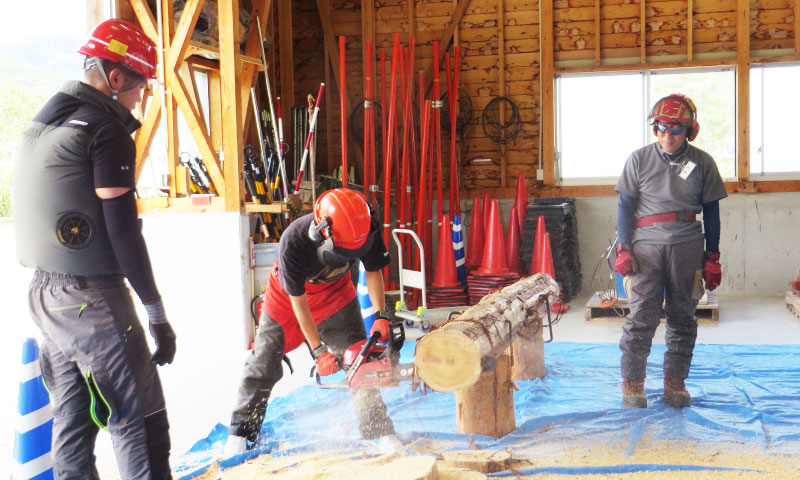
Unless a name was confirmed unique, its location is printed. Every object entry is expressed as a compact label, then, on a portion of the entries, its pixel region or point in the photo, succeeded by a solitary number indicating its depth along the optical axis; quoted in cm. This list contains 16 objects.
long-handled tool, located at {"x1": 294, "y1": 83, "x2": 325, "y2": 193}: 742
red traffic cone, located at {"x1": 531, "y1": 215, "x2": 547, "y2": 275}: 870
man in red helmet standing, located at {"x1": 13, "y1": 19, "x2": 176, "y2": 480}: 260
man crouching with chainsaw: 366
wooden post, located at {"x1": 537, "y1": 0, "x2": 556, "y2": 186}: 970
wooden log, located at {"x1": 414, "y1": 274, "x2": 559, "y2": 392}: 364
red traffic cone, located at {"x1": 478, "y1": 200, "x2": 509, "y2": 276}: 870
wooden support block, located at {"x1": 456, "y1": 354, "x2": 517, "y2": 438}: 416
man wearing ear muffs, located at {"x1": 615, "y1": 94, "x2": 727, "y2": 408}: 469
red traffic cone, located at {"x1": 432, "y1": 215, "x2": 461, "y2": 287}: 884
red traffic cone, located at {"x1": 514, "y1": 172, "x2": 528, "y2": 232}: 948
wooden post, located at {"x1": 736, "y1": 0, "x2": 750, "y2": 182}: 923
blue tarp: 417
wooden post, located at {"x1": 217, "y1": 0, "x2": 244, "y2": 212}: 667
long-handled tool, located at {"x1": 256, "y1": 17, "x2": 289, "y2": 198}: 753
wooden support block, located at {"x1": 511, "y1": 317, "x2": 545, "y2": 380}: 561
